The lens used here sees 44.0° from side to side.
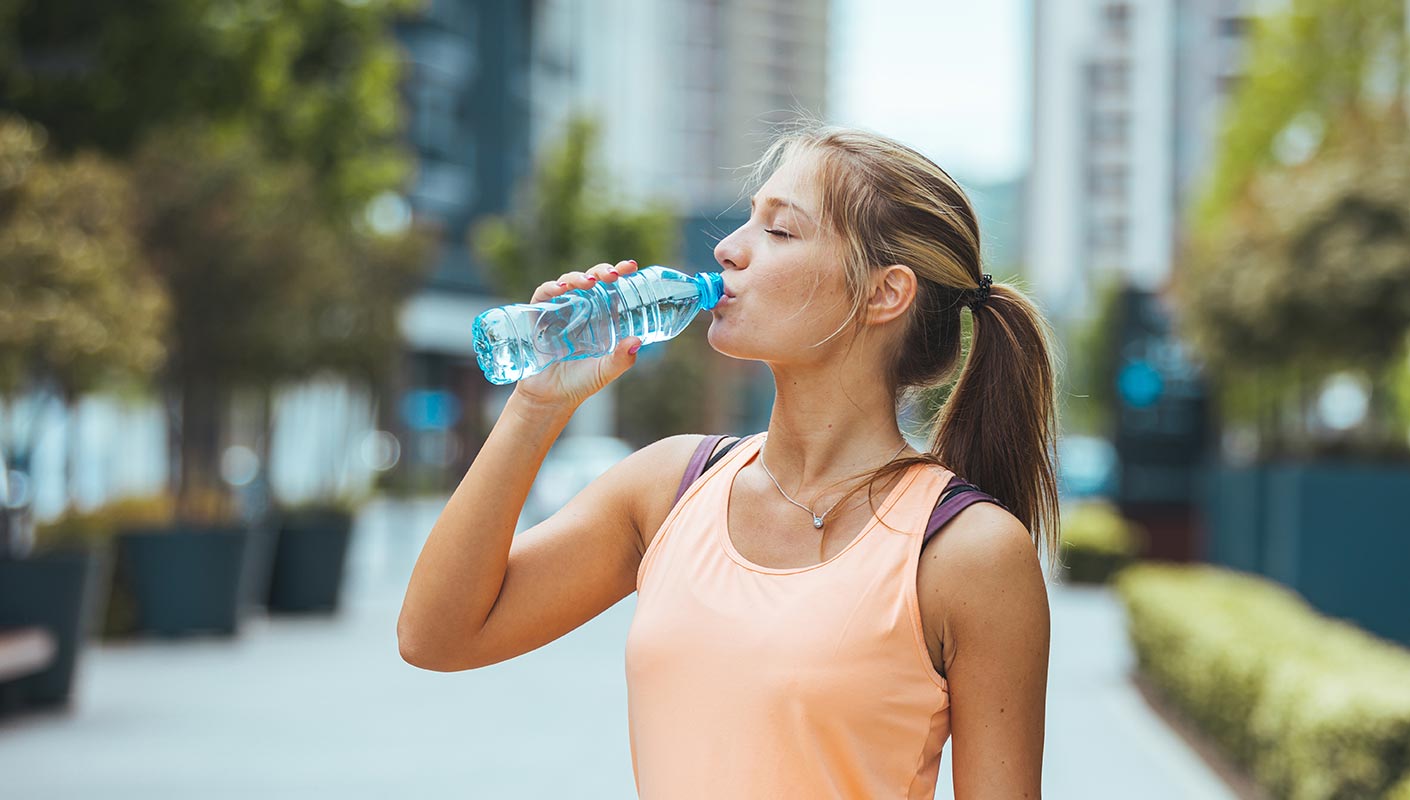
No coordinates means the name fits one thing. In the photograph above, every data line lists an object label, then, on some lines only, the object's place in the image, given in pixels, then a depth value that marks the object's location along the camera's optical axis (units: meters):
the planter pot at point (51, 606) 10.33
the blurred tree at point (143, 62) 11.70
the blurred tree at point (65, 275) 10.48
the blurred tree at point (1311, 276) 15.88
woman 2.06
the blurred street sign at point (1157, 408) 22.20
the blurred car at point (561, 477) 31.20
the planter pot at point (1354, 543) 13.58
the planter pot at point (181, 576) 13.96
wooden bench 9.69
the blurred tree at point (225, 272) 14.73
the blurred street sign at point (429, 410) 37.16
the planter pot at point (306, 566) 16.70
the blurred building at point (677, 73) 56.94
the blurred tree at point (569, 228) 33.97
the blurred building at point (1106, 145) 102.19
